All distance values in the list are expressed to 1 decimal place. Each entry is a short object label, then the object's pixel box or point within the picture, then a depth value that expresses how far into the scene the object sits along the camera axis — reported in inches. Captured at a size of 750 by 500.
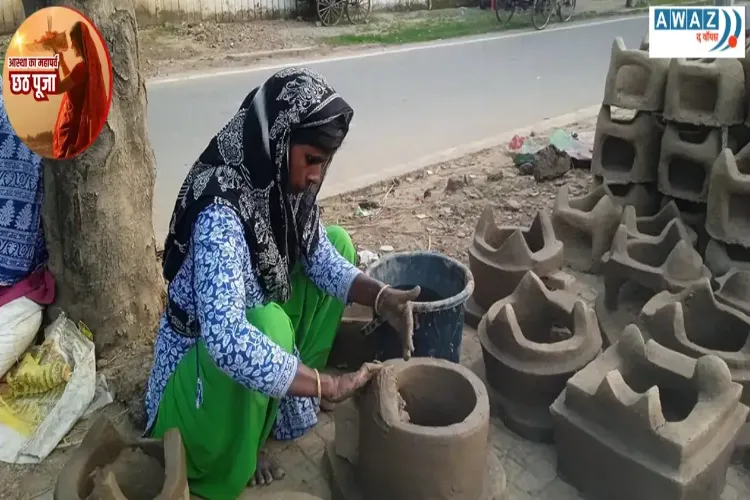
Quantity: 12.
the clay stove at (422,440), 77.8
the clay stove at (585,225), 140.8
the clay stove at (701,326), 94.5
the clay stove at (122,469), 68.5
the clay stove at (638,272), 114.3
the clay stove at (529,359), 98.2
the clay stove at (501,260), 118.5
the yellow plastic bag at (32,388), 99.3
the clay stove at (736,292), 107.3
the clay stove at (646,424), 81.0
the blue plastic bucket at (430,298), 96.4
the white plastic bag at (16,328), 100.6
